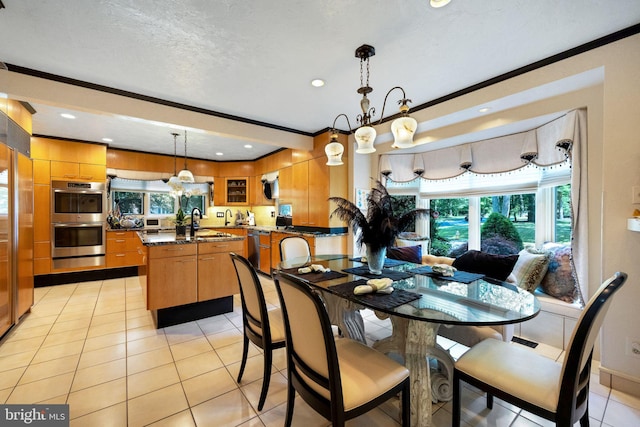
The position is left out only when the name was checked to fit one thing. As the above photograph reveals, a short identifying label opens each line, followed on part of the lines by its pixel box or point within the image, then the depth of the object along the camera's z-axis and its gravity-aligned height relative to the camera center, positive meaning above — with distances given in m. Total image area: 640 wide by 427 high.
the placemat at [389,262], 2.50 -0.51
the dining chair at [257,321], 1.72 -0.79
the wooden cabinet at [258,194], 6.32 +0.41
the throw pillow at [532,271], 2.58 -0.60
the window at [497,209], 2.93 +0.01
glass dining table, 1.37 -0.53
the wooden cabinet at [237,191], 6.62 +0.50
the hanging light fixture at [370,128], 1.88 +0.60
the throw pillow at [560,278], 2.45 -0.65
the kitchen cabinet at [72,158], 4.41 +0.93
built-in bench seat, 2.36 -1.05
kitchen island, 2.86 -0.76
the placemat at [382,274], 2.07 -0.52
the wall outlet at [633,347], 1.85 -0.97
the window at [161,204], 5.92 +0.16
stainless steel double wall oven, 4.44 -0.21
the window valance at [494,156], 2.54 +0.68
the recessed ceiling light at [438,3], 1.61 +1.27
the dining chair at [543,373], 1.11 -0.81
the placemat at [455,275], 2.01 -0.52
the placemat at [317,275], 2.02 -0.52
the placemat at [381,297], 1.48 -0.52
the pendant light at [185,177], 4.35 +0.56
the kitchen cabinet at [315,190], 4.22 +0.34
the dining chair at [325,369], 1.16 -0.81
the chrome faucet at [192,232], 3.43 -0.28
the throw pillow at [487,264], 2.48 -0.53
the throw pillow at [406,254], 3.25 -0.54
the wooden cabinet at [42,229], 4.28 -0.29
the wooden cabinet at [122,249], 4.90 -0.71
